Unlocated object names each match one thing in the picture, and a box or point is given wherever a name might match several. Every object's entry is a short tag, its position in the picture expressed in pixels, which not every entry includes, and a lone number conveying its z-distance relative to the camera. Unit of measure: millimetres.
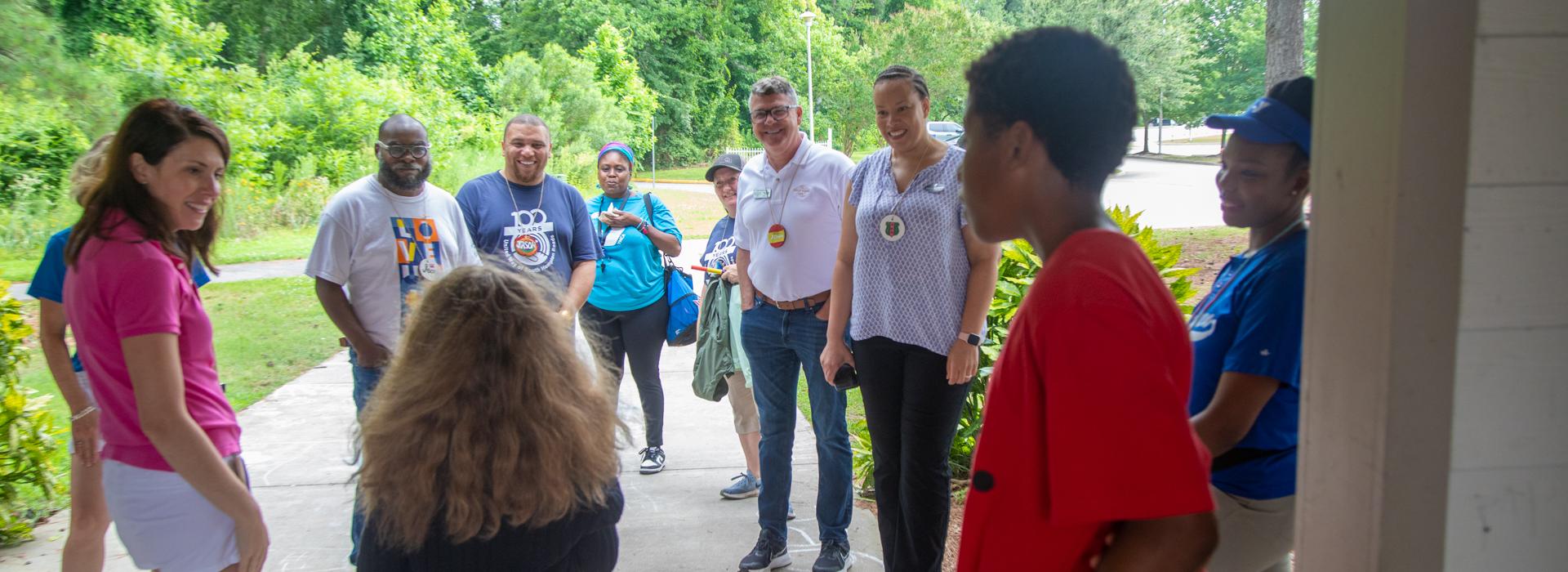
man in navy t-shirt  4582
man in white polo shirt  3928
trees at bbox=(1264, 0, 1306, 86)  10969
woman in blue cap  1918
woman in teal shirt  5176
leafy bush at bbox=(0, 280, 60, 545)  4145
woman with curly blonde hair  1865
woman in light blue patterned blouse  3352
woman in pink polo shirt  2223
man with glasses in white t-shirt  3793
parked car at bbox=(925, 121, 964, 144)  32159
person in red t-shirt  1192
